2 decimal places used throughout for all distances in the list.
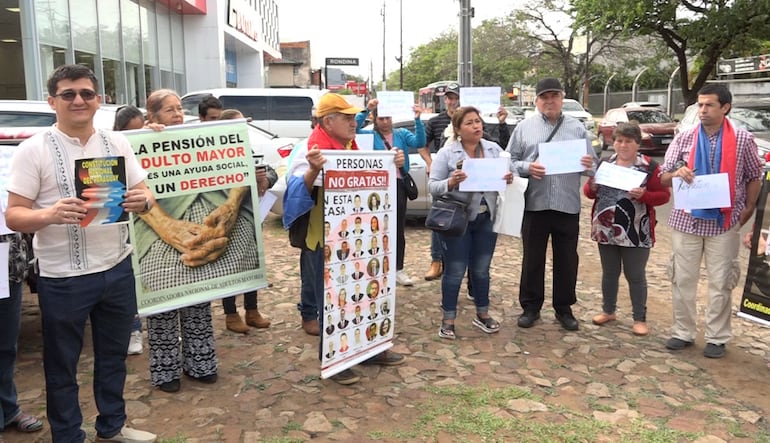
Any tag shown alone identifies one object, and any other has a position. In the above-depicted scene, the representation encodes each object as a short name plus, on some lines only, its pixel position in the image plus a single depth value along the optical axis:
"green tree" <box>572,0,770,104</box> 17.89
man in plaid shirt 4.34
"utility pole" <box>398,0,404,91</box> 54.41
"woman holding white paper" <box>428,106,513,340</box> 4.67
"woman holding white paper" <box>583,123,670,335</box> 4.80
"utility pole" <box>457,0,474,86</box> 10.41
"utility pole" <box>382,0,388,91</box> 57.04
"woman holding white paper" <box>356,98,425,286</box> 5.84
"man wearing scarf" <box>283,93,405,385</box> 3.74
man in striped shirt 4.83
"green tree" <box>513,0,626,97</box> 37.67
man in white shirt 2.76
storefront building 12.54
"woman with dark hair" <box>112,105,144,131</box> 4.15
